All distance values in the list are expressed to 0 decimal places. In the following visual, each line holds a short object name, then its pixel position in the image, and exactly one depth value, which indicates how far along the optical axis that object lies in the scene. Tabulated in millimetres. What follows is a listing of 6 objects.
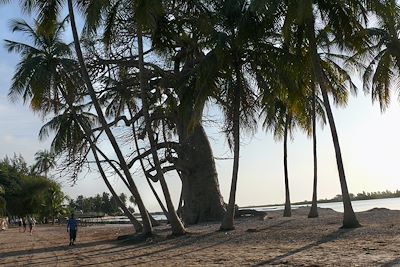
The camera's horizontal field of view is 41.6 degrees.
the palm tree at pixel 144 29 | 18995
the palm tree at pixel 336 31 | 18453
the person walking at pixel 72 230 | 23656
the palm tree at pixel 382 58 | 24000
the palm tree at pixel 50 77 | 24531
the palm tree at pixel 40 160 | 29053
